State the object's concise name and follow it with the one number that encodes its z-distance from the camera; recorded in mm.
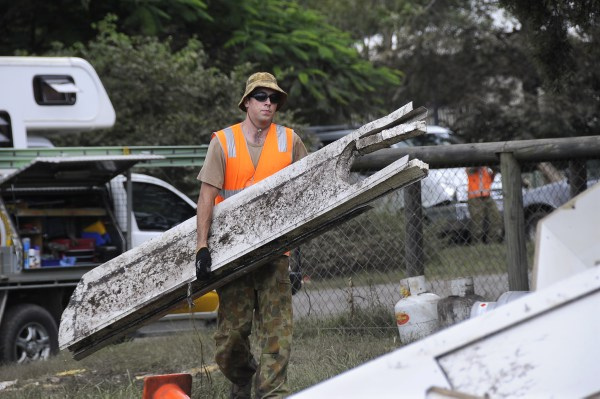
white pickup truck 19172
